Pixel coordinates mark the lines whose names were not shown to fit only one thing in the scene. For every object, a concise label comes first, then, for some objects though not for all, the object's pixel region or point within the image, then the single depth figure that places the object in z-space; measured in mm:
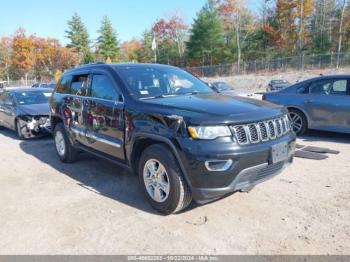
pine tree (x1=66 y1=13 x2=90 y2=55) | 65688
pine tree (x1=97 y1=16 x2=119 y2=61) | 61500
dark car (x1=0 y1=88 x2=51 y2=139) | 8750
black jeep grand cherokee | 3324
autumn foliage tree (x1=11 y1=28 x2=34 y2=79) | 63938
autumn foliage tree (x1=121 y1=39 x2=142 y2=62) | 68562
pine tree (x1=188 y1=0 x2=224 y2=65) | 48469
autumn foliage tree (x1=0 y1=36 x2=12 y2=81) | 71500
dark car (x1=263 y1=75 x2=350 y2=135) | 7254
